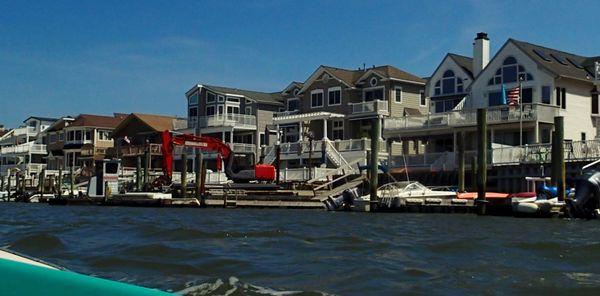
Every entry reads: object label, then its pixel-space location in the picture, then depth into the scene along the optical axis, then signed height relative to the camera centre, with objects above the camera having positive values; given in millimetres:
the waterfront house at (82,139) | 77438 +3987
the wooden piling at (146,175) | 45594 +59
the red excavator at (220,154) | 41156 +1126
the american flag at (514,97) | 41509 +4609
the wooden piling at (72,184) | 48194 -595
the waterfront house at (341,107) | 53250 +5362
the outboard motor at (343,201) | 33131 -1074
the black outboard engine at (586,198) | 24172 -641
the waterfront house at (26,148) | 81375 +3283
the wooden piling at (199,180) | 38000 -195
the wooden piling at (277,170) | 42216 +367
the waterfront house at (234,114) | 63375 +5595
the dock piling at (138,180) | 46812 -265
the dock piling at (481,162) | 26812 +600
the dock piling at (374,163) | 31141 +624
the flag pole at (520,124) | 41125 +3057
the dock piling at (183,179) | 40000 -156
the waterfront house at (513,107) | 41938 +4456
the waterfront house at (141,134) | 68812 +4184
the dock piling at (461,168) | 32875 +455
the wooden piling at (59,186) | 48269 -774
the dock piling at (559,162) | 24953 +570
